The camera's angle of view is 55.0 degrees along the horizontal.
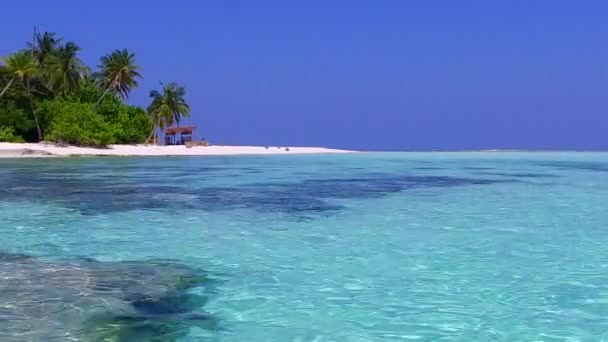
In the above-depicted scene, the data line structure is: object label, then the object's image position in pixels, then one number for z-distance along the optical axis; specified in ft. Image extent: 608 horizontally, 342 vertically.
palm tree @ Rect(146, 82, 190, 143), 189.98
